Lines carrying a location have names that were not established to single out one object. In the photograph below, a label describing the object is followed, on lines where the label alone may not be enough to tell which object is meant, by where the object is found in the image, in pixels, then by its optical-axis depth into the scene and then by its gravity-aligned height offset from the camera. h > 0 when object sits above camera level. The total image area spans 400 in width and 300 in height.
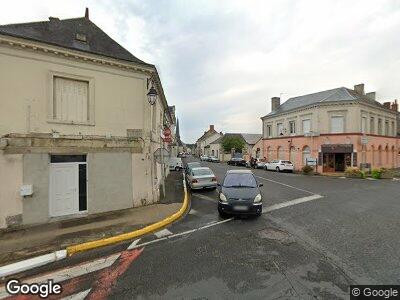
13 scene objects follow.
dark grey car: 8.59 -1.73
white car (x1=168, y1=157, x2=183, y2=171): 29.12 -1.86
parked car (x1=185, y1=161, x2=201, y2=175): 16.82 -1.20
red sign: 13.52 +0.70
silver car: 14.52 -1.85
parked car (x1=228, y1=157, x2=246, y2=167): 40.74 -2.06
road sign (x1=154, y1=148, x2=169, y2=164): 10.91 -0.24
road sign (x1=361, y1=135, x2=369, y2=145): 25.58 +0.95
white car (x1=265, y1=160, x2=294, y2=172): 29.39 -2.03
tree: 50.22 +1.00
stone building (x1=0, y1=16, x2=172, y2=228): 7.99 +0.81
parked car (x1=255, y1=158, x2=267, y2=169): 34.28 -2.01
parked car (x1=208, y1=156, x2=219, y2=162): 54.17 -2.30
